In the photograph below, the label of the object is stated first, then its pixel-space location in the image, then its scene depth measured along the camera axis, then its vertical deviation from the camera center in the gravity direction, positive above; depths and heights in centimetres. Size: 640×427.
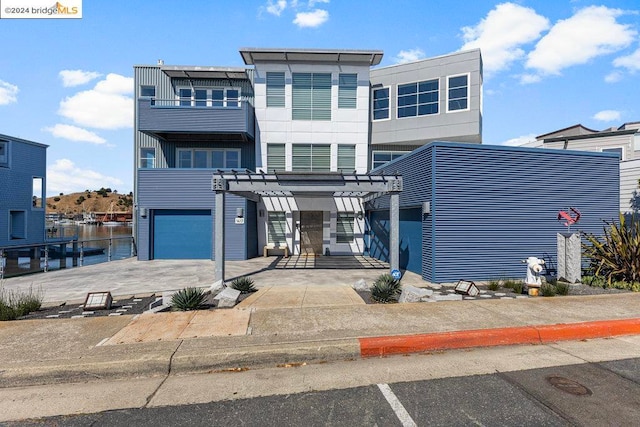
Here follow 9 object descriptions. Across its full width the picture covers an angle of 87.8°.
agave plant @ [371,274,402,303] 775 -183
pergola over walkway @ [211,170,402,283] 1053 +93
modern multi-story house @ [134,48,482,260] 1717 +487
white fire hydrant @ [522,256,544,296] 848 -160
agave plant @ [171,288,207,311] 709 -189
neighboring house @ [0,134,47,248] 2252 +147
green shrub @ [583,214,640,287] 950 -118
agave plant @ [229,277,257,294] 891 -196
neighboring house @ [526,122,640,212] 1977 +461
